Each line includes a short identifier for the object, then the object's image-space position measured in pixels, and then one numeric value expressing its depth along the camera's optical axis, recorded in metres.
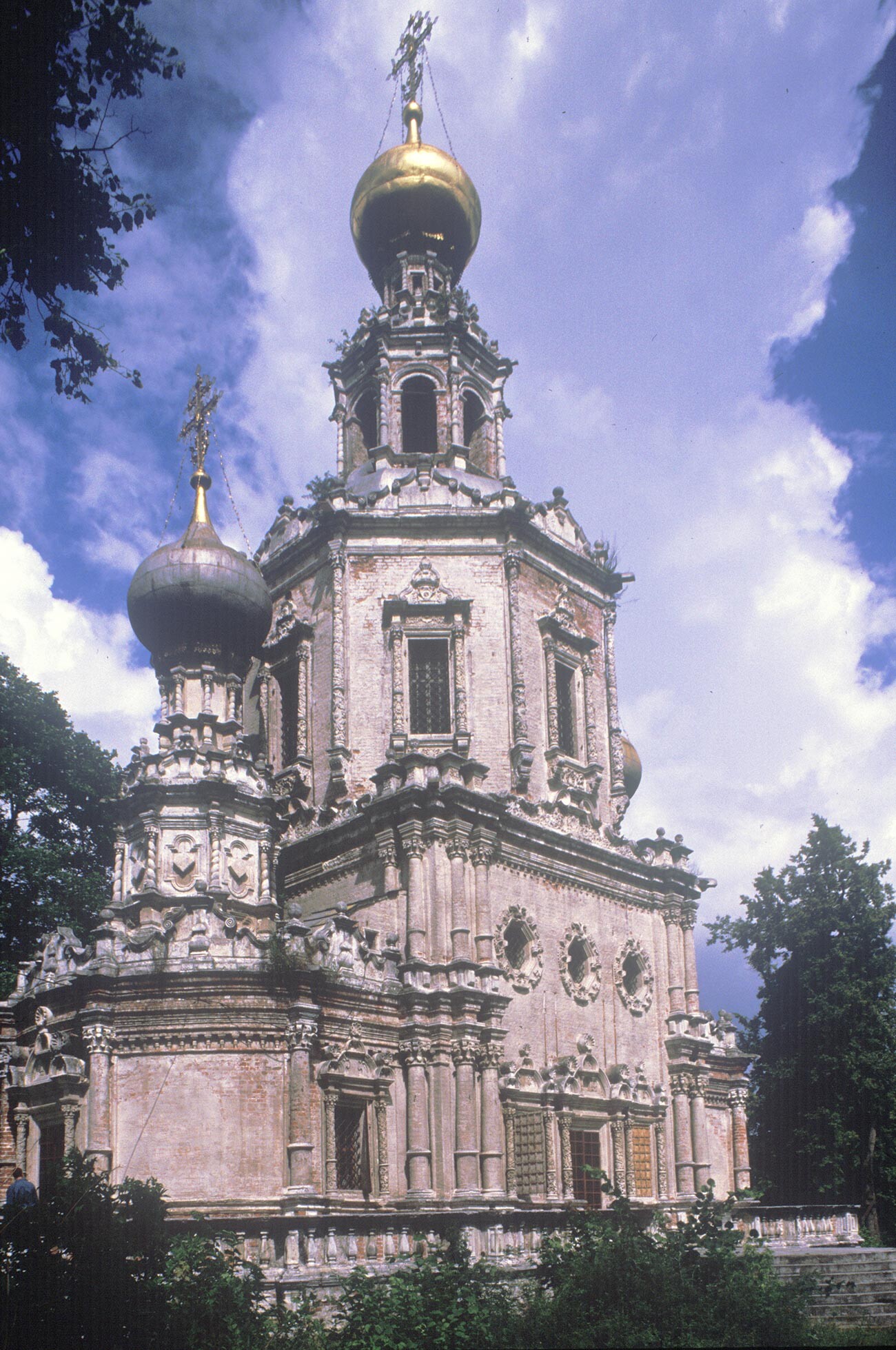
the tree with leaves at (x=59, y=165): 9.26
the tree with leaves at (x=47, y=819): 26.95
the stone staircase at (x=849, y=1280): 17.05
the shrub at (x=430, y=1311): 10.96
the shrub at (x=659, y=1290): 11.17
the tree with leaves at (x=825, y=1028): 29.25
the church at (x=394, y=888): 17.47
